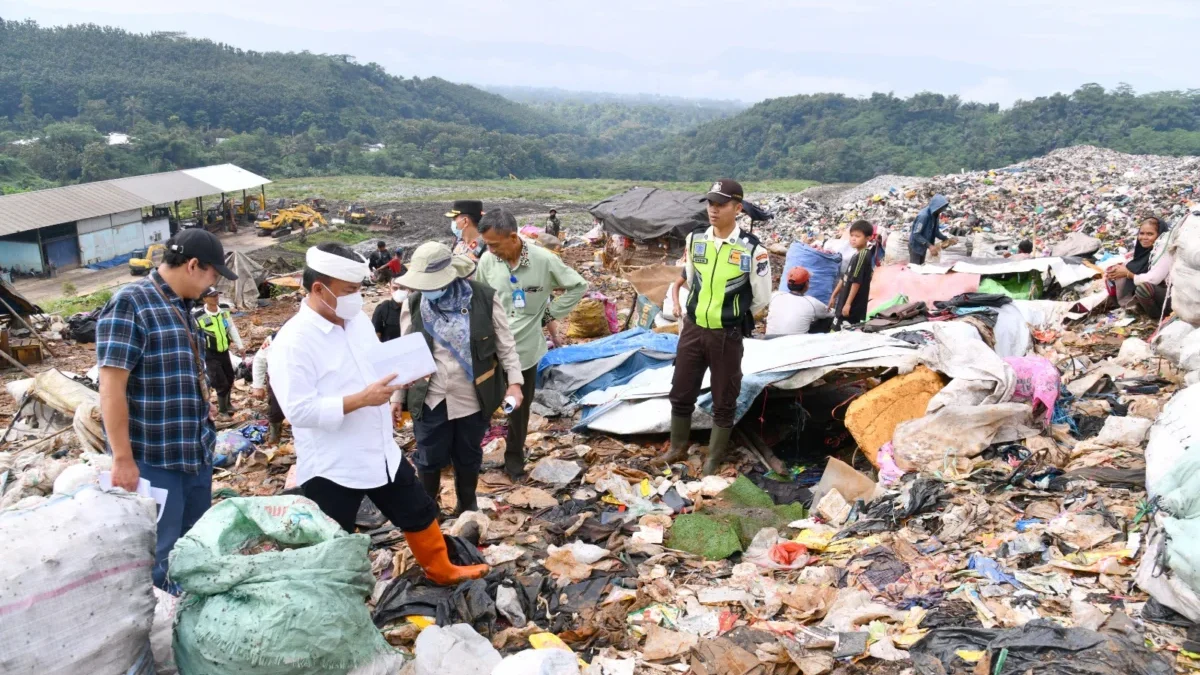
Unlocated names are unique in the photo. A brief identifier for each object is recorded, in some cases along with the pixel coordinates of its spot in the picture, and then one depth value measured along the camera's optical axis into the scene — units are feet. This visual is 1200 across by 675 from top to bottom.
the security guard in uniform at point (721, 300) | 14.03
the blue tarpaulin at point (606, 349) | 20.21
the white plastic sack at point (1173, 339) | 15.38
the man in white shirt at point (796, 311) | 19.77
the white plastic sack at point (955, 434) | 13.05
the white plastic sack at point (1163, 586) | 7.84
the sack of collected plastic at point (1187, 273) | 15.38
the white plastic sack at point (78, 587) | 5.96
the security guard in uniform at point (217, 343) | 21.63
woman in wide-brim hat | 11.48
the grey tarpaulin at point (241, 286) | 48.37
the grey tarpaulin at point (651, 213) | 46.37
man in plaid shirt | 8.29
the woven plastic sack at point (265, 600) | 6.85
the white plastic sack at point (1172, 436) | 9.58
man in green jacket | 14.96
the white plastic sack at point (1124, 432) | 12.75
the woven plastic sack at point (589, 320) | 26.48
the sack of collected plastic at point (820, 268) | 25.23
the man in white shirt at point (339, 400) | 8.49
